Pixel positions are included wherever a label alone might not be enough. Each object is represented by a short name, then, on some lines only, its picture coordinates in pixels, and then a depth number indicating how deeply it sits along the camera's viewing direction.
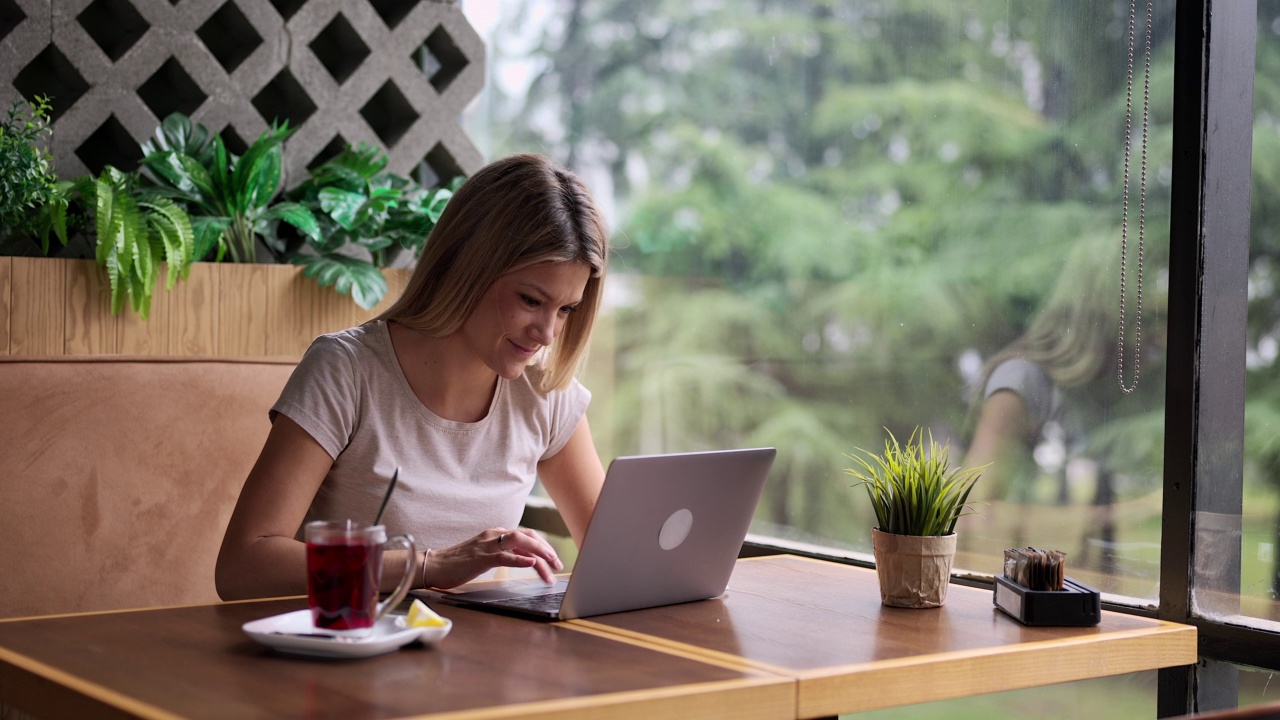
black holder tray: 1.46
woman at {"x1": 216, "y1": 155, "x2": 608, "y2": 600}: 1.74
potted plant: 1.55
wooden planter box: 2.18
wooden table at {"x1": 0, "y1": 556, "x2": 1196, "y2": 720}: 1.02
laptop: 1.39
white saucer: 1.14
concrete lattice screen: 2.34
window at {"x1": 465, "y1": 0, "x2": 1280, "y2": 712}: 1.74
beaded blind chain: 1.90
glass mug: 1.18
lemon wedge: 1.23
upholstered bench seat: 2.05
